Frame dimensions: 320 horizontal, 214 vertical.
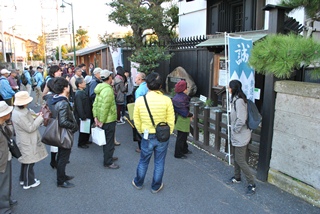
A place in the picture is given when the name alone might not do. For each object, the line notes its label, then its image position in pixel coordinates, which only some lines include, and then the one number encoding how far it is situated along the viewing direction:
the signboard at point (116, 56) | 12.52
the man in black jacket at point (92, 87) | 6.22
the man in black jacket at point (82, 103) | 5.86
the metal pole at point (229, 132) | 4.81
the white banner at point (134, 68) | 10.09
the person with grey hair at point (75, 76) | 7.73
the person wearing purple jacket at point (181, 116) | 5.30
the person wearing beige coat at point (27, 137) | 3.91
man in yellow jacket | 3.79
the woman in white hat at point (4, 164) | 3.24
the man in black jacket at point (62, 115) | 4.02
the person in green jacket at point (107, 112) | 4.73
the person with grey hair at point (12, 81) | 9.36
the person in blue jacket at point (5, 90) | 8.22
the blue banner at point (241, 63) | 4.75
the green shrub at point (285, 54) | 3.44
